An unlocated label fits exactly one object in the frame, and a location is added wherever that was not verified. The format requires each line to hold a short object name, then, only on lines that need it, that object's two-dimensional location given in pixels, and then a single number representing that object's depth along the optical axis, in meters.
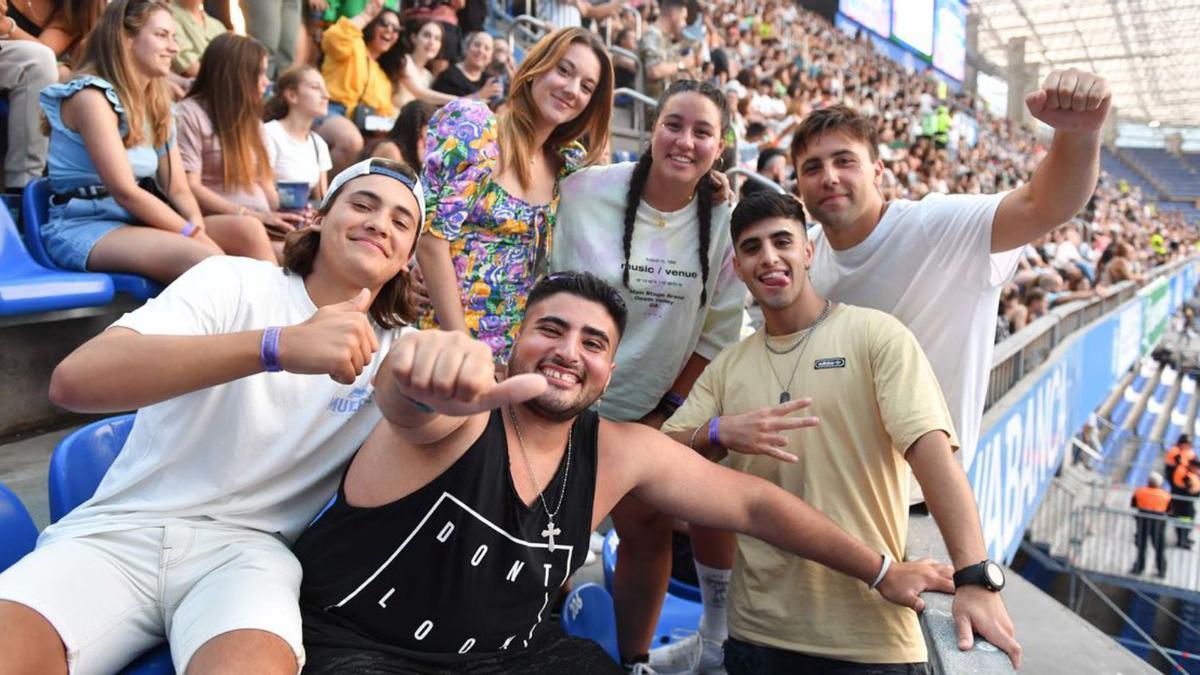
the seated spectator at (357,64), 5.65
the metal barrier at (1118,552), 11.53
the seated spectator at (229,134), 3.55
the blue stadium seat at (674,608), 3.06
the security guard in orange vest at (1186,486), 13.28
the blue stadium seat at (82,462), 1.79
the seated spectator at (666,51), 9.10
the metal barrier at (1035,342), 6.68
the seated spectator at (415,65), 6.14
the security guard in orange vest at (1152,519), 11.36
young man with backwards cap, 1.44
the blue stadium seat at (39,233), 3.02
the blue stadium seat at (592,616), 2.60
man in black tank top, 1.64
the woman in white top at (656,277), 2.43
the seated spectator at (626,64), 8.66
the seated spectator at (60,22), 3.81
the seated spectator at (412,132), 4.21
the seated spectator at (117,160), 2.96
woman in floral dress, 2.40
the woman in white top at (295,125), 4.17
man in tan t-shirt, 1.91
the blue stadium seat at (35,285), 2.70
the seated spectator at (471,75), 6.32
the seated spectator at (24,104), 3.37
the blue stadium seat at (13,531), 1.66
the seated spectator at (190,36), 4.48
